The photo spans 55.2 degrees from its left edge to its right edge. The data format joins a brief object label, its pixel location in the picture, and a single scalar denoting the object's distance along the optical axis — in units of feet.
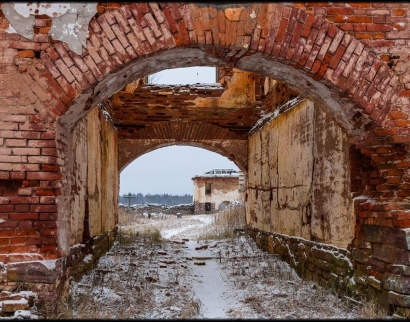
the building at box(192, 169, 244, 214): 95.76
